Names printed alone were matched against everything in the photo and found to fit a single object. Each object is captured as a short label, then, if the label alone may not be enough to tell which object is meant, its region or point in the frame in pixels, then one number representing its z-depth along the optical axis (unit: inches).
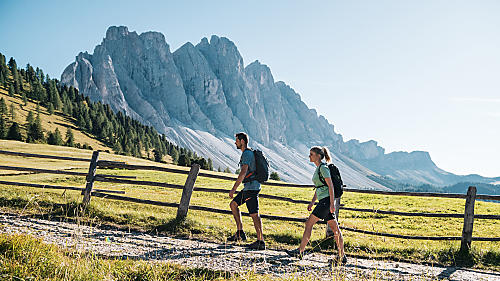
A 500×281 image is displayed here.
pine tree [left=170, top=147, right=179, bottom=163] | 5448.8
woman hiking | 262.5
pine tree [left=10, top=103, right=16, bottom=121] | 4227.9
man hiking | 298.0
